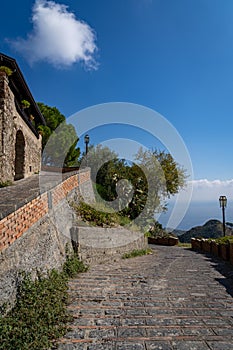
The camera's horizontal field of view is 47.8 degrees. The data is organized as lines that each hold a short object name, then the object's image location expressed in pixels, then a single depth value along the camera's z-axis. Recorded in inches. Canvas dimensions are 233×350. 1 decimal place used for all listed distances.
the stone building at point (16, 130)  302.5
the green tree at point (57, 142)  856.3
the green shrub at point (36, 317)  96.3
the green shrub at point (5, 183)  291.0
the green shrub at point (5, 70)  313.3
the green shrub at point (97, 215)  283.7
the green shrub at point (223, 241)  364.6
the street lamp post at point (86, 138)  539.0
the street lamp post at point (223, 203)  583.7
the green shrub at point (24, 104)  410.2
